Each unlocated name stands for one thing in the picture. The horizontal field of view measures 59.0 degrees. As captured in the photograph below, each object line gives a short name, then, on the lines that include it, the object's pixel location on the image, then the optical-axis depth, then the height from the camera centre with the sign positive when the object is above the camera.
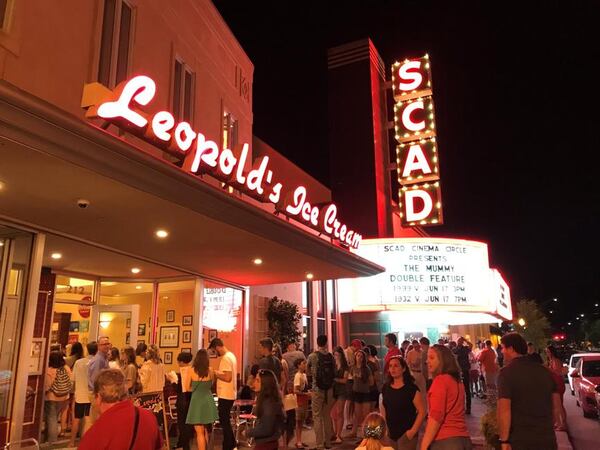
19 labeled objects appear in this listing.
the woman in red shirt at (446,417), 4.78 -0.56
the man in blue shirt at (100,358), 8.65 -0.03
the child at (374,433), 4.23 -0.61
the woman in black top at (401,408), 5.71 -0.57
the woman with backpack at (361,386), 10.32 -0.60
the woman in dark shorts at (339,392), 10.18 -0.69
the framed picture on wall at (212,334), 14.19 +0.56
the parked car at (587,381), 13.70 -0.74
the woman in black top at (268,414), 5.84 -0.64
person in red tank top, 3.36 -0.42
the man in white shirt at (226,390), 8.41 -0.55
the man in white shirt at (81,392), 9.26 -0.60
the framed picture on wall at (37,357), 9.83 +0.00
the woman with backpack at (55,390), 9.66 -0.59
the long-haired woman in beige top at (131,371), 9.38 -0.26
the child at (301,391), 10.38 -0.70
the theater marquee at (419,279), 19.08 +2.66
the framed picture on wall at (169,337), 14.34 +0.50
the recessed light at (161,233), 8.94 +2.04
